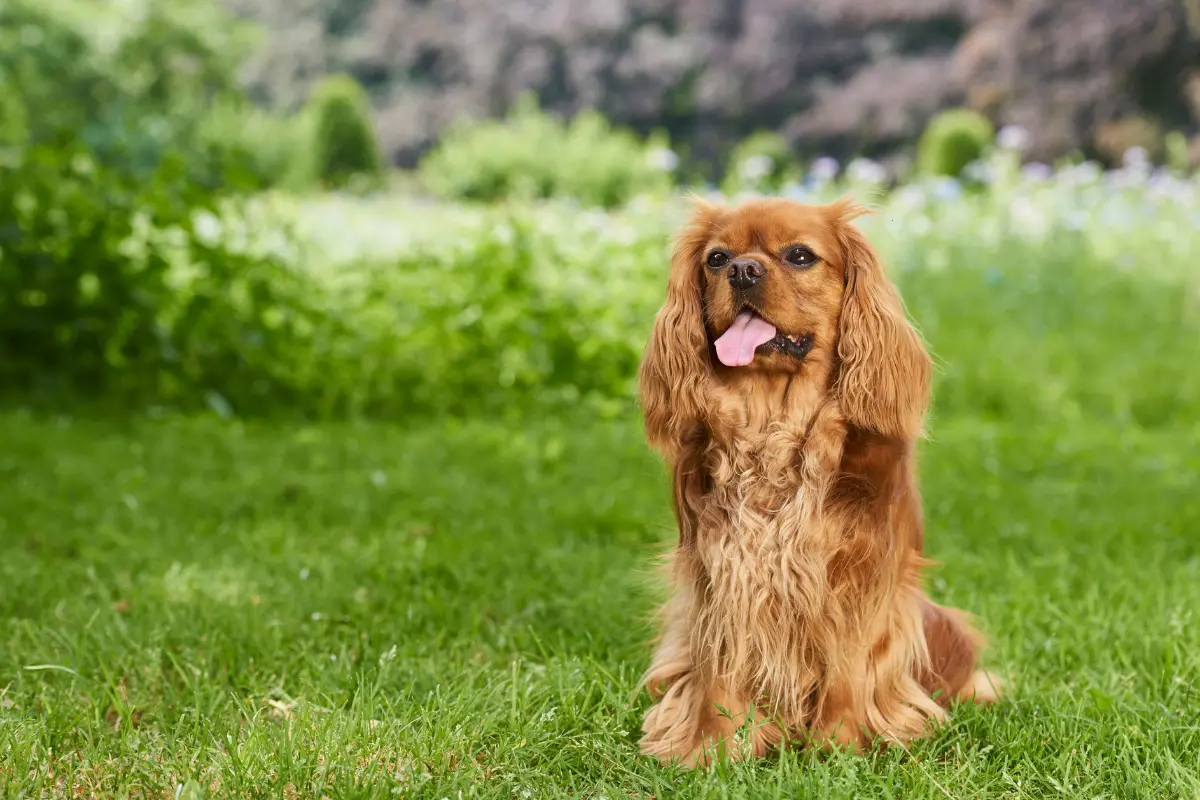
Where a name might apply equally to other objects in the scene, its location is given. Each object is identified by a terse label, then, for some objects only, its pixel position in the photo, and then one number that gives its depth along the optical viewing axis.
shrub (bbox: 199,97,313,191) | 17.75
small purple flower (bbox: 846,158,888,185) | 8.15
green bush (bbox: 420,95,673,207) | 15.69
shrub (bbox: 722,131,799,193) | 8.96
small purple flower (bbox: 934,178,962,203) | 8.18
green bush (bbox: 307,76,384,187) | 17.06
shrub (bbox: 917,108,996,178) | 13.32
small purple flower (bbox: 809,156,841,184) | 8.19
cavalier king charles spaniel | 2.17
